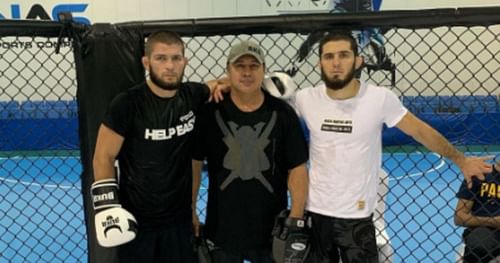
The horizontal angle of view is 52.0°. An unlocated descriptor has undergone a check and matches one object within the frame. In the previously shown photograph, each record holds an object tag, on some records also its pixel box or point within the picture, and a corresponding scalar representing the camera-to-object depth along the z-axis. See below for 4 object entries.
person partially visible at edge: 2.75
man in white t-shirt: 2.16
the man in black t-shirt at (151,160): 2.10
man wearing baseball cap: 2.21
